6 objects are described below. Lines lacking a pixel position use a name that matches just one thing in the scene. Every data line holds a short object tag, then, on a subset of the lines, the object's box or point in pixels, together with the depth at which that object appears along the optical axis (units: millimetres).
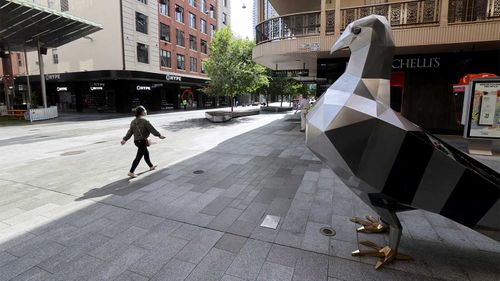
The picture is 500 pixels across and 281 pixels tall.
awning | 18625
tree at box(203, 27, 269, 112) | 21359
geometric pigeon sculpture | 2596
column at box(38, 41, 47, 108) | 23922
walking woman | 6895
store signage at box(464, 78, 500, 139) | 8766
